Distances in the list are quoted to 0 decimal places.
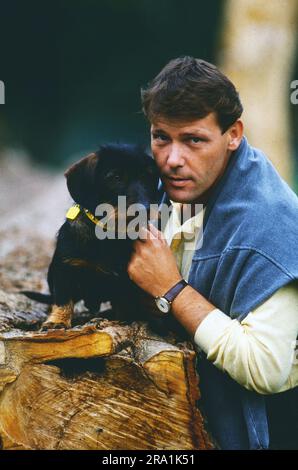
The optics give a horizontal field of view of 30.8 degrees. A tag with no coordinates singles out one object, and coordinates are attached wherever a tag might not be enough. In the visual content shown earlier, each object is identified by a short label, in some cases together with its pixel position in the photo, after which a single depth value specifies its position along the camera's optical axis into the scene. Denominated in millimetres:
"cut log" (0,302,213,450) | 2227
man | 2139
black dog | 2670
